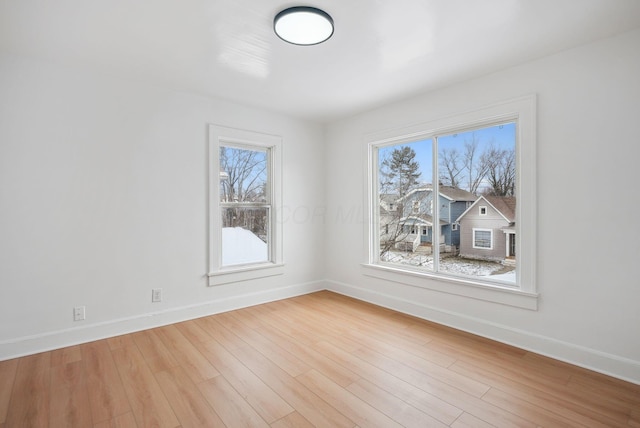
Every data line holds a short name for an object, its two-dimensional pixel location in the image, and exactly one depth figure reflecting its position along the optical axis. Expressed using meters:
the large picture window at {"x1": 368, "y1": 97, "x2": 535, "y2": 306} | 2.77
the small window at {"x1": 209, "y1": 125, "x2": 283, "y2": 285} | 3.70
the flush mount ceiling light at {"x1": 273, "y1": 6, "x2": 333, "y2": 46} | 2.01
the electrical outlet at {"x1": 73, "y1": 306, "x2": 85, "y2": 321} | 2.84
